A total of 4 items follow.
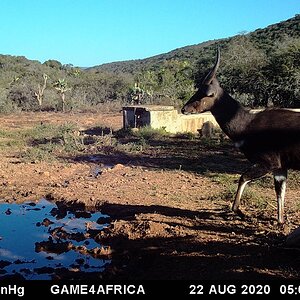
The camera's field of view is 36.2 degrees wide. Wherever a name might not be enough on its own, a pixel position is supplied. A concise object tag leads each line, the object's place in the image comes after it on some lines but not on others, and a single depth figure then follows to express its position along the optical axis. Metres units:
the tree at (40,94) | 38.09
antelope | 6.44
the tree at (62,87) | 35.44
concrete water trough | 19.91
